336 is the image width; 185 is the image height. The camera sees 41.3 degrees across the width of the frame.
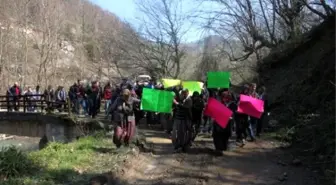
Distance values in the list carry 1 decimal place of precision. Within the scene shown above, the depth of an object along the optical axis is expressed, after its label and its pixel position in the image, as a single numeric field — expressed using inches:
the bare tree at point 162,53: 1428.4
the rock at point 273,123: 693.7
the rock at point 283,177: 395.5
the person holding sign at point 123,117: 467.8
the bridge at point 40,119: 875.4
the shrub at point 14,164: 360.2
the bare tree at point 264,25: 994.1
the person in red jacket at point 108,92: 831.1
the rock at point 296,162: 453.0
